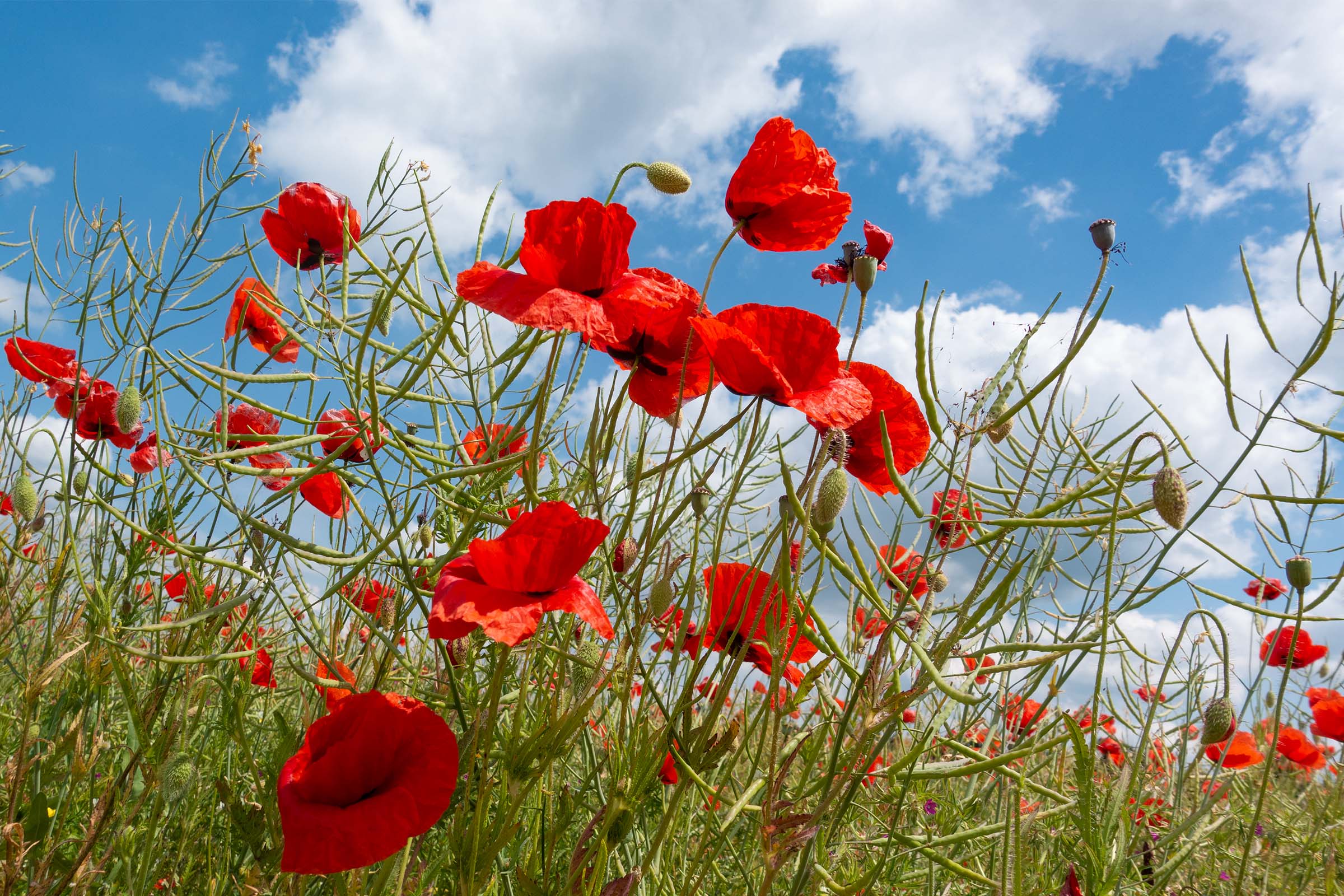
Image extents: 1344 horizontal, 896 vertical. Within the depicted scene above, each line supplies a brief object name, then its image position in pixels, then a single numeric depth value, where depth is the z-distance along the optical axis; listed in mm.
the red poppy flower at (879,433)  651
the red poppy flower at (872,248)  746
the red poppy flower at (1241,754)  1079
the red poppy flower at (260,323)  717
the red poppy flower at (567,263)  603
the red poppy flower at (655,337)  613
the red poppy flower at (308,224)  749
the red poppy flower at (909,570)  611
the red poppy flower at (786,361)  599
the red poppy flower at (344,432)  701
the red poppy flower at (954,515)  672
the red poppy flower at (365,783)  568
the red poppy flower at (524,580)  556
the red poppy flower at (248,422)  780
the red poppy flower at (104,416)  852
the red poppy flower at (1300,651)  1285
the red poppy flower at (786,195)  657
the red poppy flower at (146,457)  867
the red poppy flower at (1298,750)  1345
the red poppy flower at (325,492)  723
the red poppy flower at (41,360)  847
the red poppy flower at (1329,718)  1203
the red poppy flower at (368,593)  781
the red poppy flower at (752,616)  643
